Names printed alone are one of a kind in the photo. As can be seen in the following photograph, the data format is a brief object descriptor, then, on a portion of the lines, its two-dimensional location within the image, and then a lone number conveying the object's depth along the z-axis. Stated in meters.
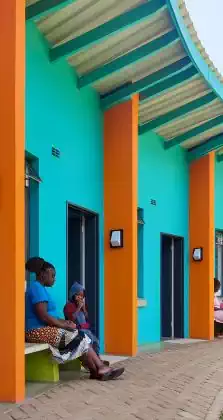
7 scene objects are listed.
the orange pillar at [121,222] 9.75
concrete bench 6.81
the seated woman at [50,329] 6.64
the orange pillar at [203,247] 13.77
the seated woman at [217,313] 14.20
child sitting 7.75
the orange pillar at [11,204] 5.63
